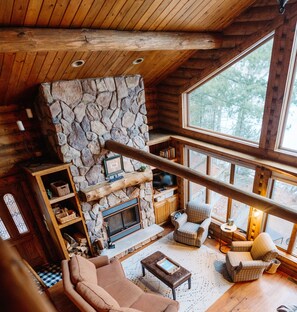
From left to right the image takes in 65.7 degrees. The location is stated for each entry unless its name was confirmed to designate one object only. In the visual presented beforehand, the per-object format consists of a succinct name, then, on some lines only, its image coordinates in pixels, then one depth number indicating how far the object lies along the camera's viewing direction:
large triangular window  4.61
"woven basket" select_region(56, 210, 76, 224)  4.90
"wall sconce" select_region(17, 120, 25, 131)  4.43
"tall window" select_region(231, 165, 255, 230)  5.25
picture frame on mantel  5.38
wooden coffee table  4.35
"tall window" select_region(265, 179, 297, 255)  4.63
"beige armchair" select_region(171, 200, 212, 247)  5.84
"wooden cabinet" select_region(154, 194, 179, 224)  6.65
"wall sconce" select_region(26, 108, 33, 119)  4.62
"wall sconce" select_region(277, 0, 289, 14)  2.81
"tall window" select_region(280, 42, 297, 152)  4.18
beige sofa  3.38
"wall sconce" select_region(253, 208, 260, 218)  5.07
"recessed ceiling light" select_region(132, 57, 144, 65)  4.81
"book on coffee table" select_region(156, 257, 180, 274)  4.58
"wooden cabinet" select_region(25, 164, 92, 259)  4.54
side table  5.53
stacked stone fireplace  4.56
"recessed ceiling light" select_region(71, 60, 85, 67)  4.06
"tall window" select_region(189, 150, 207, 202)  6.24
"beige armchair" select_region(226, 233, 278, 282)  4.62
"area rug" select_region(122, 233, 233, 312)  4.62
